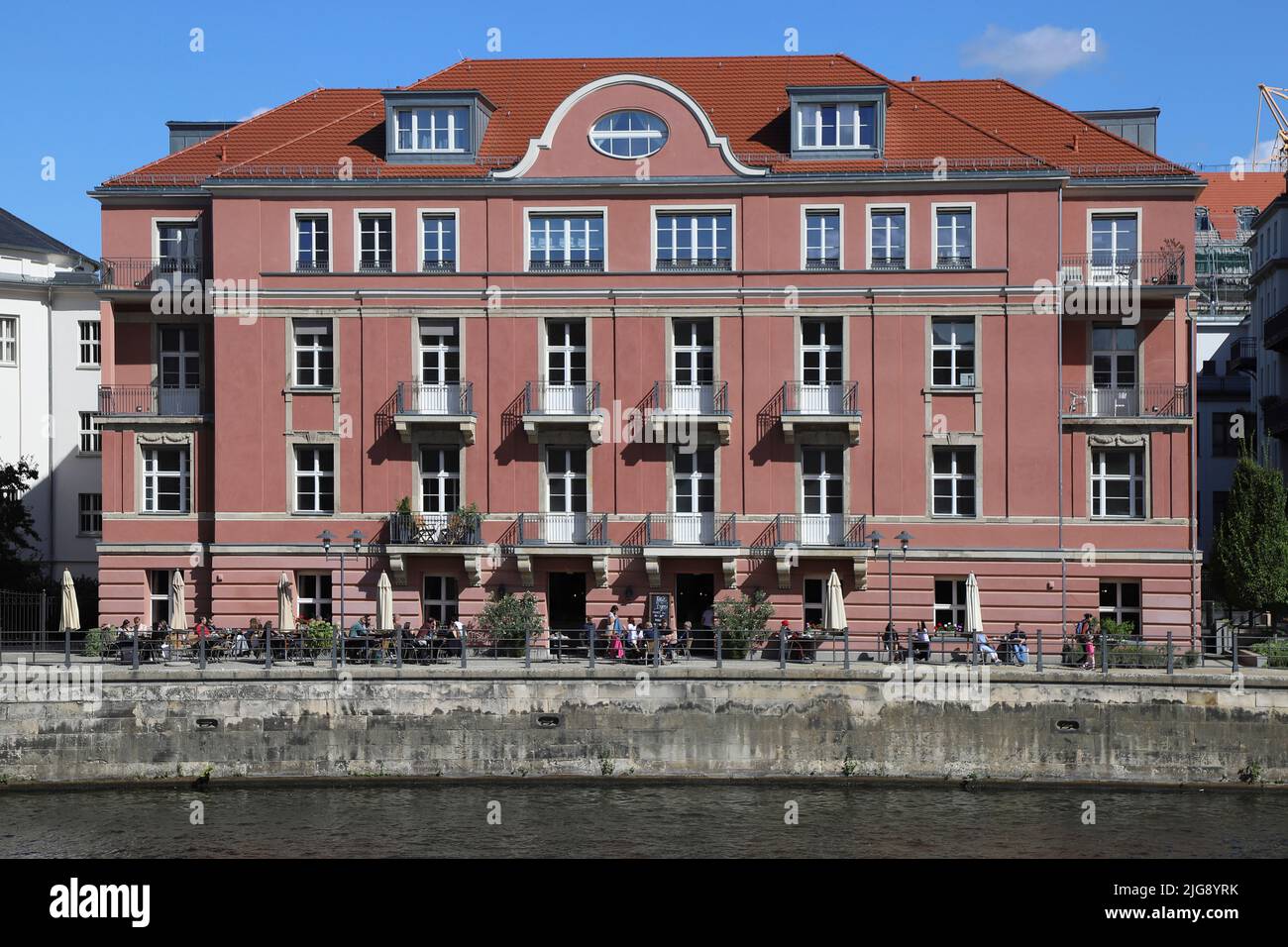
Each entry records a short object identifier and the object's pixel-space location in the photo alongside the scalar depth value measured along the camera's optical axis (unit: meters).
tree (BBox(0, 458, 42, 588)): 45.62
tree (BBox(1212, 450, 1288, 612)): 41.16
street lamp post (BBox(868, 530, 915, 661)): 36.91
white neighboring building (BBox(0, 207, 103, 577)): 52.66
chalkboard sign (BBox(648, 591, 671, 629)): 39.12
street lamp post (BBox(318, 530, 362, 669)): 38.22
